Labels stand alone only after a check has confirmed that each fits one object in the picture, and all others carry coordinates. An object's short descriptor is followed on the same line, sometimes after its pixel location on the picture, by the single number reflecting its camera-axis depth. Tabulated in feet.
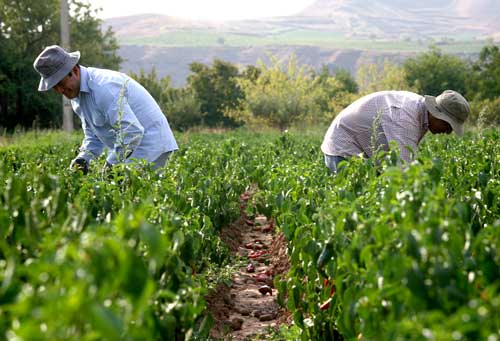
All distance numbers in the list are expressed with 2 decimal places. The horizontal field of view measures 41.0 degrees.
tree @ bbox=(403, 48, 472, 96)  184.44
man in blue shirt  17.02
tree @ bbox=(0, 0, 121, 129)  113.09
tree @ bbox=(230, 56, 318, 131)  135.33
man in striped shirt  16.83
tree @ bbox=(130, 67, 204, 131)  136.98
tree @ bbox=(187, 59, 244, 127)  164.96
